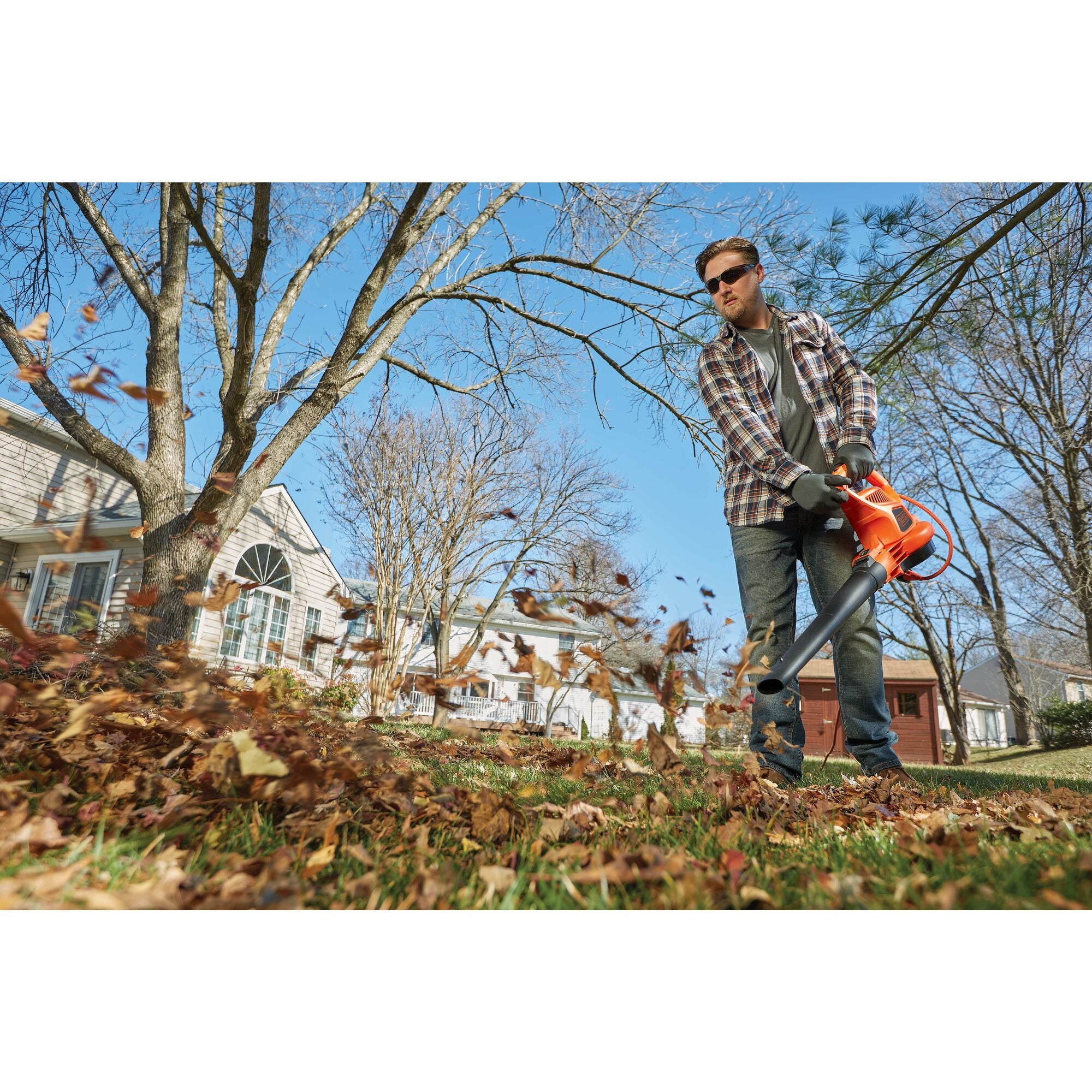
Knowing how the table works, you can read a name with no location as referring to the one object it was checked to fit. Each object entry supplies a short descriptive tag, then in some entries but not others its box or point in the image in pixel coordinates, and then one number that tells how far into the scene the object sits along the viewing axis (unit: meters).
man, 2.48
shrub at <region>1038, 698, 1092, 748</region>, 13.29
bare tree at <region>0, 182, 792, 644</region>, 4.11
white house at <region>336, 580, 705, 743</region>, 15.90
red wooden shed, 17.75
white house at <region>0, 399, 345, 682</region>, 10.88
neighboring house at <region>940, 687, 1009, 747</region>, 32.41
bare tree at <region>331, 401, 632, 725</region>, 11.27
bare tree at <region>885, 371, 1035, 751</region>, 11.81
